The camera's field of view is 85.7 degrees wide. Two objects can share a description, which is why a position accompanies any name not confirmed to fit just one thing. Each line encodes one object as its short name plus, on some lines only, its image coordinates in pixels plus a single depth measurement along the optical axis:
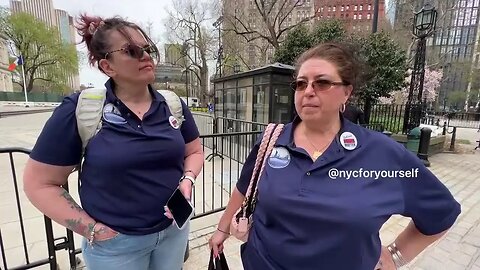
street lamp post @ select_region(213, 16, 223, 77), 17.17
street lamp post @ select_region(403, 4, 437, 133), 7.45
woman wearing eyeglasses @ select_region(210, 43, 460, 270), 1.00
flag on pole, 30.13
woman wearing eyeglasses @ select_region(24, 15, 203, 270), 1.11
